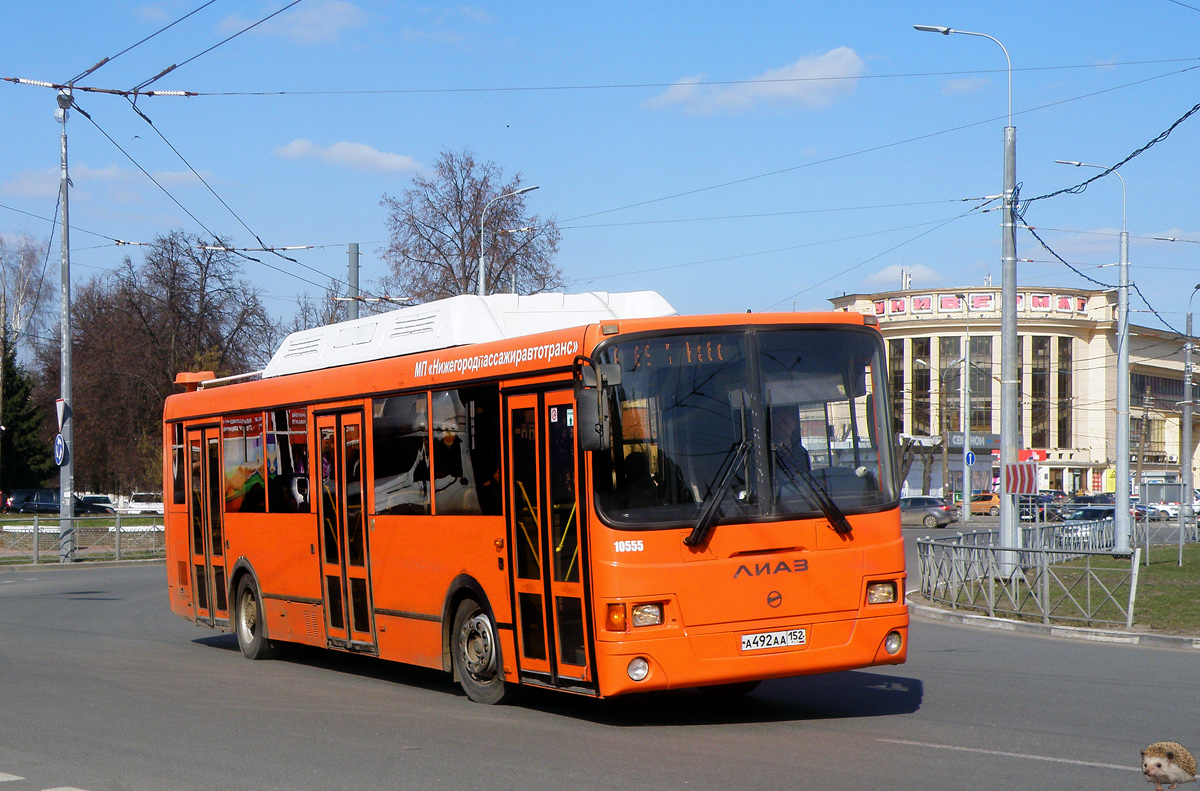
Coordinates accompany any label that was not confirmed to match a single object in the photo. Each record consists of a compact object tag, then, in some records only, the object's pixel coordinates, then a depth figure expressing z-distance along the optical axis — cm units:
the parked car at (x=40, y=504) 6700
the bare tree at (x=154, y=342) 5438
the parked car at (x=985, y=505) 7094
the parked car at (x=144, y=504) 6306
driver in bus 877
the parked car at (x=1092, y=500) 6384
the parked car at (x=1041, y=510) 5338
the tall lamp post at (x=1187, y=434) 4004
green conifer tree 6881
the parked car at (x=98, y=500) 6875
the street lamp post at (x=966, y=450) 5827
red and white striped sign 2167
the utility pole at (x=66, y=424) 2875
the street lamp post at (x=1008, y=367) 2211
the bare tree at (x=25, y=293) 7225
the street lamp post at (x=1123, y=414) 2788
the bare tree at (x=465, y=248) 4391
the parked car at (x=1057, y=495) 7156
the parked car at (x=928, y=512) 5925
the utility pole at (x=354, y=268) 2627
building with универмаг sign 8775
